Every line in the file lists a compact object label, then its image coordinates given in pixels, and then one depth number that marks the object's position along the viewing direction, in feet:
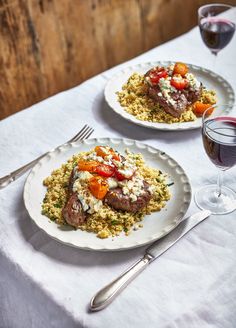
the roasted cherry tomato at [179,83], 5.12
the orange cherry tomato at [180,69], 5.27
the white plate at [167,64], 4.90
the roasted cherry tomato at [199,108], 5.05
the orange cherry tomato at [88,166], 3.95
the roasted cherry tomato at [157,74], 5.19
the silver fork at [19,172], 4.33
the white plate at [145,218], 3.61
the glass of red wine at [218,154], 3.66
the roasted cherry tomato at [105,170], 3.93
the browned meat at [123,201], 3.83
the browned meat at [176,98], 4.97
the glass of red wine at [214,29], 5.52
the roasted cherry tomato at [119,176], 3.93
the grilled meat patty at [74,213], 3.71
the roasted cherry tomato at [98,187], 3.80
